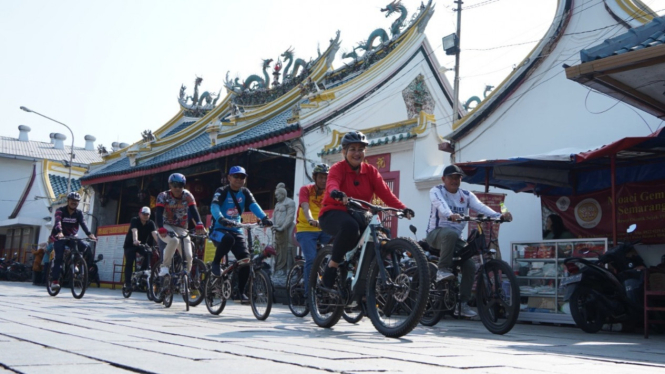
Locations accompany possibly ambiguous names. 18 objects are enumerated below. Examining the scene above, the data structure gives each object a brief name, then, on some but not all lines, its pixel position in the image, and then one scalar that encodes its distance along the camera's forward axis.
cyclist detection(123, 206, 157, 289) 13.20
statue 13.26
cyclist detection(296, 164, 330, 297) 8.58
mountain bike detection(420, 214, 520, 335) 6.48
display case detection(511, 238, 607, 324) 8.85
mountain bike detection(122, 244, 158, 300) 11.49
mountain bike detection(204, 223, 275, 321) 7.39
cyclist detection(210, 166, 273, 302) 8.06
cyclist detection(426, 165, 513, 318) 7.13
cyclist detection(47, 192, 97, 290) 11.37
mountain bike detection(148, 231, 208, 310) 8.77
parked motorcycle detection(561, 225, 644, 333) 7.76
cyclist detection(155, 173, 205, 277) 8.98
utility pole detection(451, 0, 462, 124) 19.09
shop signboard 9.68
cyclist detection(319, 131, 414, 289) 5.77
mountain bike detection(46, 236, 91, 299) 11.14
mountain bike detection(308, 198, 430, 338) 5.07
